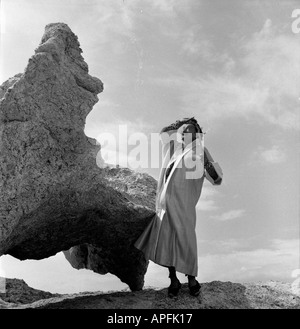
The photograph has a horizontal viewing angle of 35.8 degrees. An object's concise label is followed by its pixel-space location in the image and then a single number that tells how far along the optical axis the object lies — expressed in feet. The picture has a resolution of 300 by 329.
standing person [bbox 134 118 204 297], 24.97
